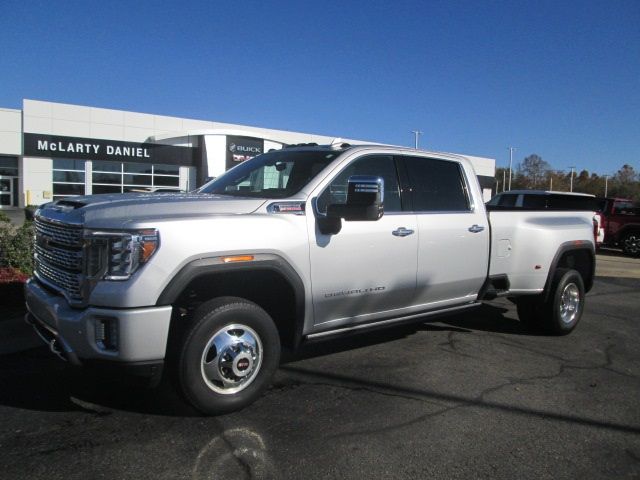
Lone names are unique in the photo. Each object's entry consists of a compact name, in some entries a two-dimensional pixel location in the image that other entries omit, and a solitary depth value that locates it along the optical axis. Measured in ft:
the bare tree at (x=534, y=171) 310.65
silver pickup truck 11.12
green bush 25.36
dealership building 99.09
